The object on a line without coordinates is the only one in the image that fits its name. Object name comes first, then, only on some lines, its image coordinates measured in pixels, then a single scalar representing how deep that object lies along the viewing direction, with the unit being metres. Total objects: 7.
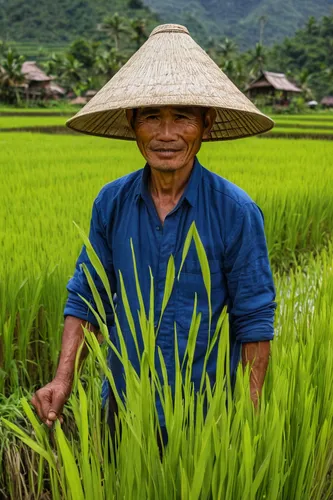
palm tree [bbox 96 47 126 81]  31.18
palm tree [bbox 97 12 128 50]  34.44
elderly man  1.12
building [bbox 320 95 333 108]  33.56
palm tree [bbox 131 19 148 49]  31.75
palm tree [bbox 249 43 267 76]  34.97
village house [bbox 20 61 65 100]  31.95
